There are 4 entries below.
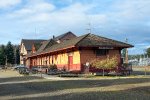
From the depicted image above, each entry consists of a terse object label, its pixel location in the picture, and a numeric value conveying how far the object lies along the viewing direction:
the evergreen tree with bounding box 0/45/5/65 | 64.80
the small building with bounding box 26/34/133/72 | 22.22
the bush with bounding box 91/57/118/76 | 19.99
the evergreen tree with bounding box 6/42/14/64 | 66.09
